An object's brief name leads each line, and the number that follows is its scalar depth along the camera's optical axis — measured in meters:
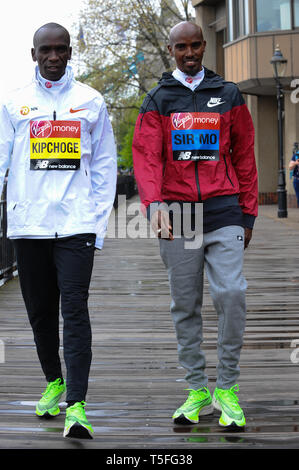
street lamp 24.81
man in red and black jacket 4.55
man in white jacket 4.46
